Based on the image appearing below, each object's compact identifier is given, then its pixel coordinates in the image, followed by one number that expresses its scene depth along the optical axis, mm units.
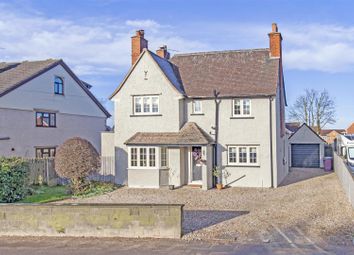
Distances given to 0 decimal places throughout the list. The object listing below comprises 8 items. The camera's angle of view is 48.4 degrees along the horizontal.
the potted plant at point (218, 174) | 22531
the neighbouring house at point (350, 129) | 68688
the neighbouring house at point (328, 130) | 82762
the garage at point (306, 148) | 37500
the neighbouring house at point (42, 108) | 28156
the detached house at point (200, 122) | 22391
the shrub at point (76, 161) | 20453
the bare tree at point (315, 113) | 61125
